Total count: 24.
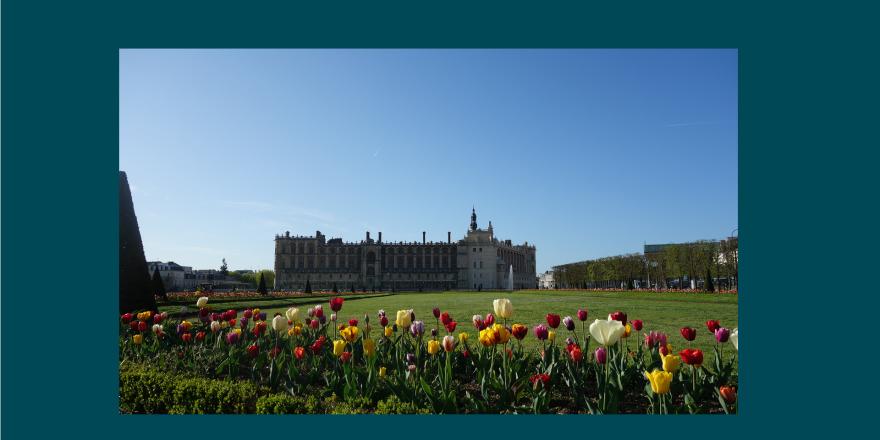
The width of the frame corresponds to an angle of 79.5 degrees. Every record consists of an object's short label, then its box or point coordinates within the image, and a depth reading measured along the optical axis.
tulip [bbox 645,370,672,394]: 3.23
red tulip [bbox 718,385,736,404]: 3.46
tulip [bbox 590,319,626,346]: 3.58
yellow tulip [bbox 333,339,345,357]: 4.24
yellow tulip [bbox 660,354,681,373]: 3.37
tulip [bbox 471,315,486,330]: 4.29
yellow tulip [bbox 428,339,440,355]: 4.08
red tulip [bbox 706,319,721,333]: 4.05
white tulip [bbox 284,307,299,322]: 4.79
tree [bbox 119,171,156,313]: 8.30
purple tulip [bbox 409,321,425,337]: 4.25
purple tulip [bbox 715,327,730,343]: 3.86
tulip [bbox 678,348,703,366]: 3.32
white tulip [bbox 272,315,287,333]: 4.82
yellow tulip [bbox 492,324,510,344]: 3.62
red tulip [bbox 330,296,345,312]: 4.93
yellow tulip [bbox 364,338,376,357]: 4.28
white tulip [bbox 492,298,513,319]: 3.98
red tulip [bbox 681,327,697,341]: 3.88
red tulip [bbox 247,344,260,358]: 4.68
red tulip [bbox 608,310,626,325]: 4.05
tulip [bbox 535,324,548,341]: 3.79
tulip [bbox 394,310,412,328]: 4.45
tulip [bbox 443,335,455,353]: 3.93
